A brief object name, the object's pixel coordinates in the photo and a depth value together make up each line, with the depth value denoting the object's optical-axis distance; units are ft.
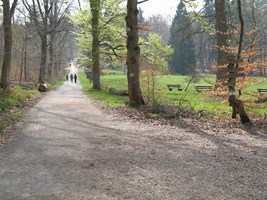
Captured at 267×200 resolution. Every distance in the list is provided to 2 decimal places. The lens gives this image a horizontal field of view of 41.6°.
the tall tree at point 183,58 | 239.09
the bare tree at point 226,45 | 35.47
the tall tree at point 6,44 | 66.95
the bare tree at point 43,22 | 111.55
